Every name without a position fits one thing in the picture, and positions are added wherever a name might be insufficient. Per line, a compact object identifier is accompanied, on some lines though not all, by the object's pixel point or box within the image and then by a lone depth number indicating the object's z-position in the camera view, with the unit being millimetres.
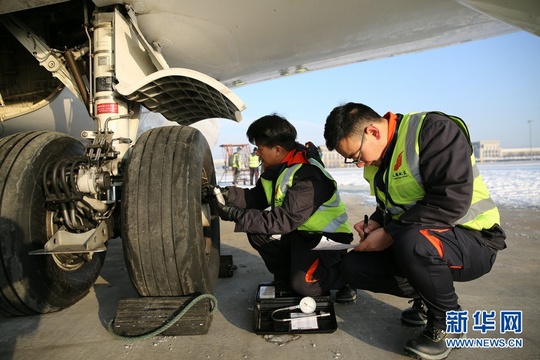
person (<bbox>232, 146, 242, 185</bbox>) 14956
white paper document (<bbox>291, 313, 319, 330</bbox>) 1806
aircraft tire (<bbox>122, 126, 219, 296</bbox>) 1745
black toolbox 1797
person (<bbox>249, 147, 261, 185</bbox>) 14648
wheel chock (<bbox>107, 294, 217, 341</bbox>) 1711
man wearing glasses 1598
